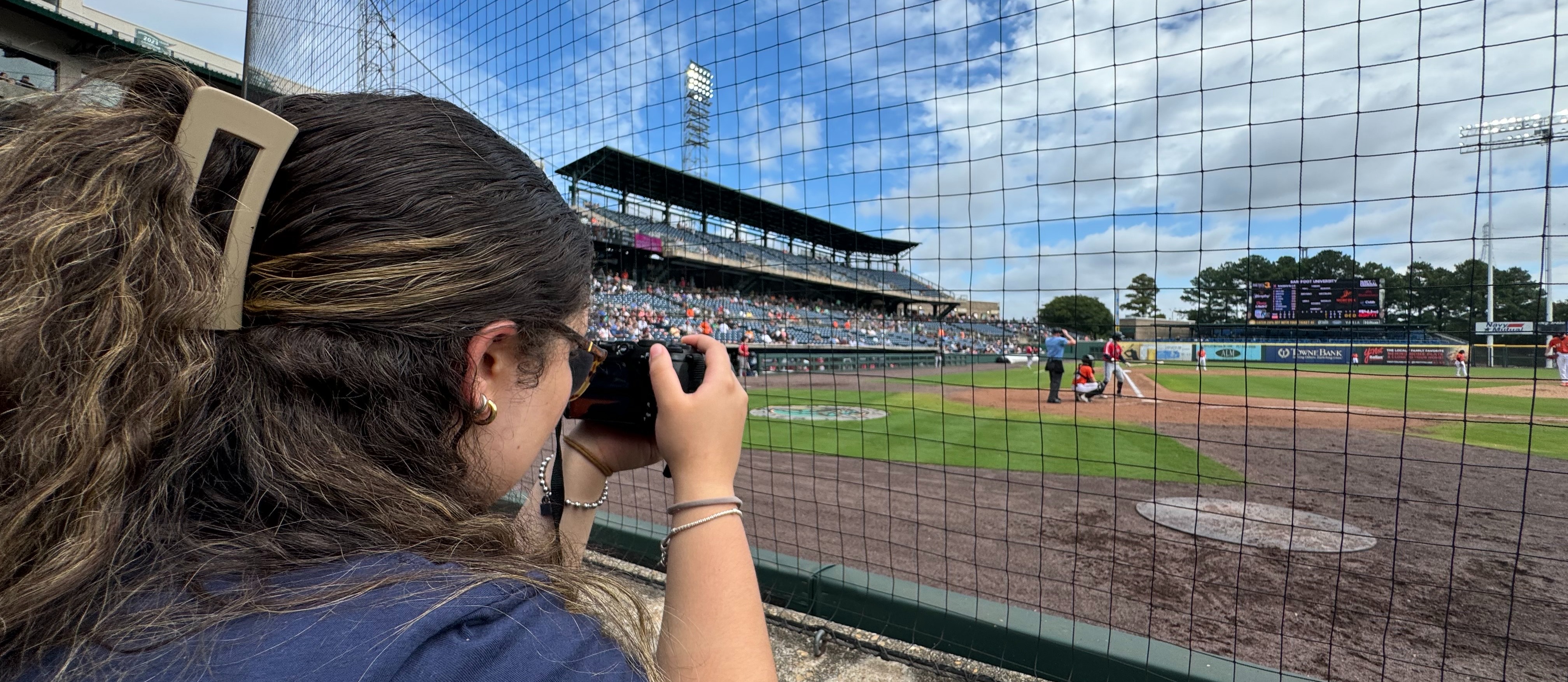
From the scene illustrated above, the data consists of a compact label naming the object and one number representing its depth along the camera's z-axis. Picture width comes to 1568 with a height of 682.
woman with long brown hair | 0.48
